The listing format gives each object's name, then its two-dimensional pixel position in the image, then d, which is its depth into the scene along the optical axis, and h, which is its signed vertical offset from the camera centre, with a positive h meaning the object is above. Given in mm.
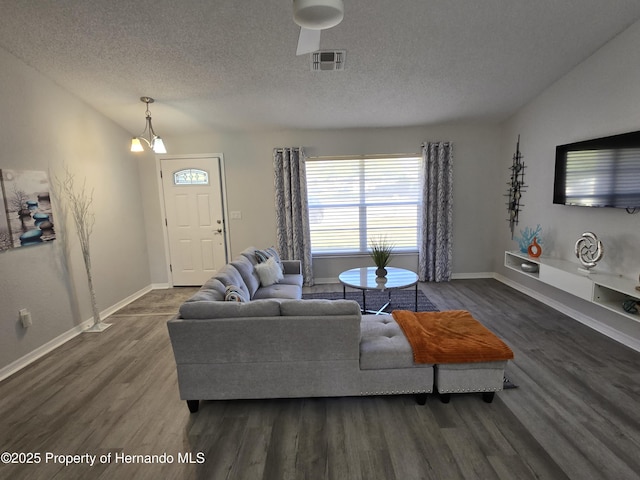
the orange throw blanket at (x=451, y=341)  2127 -972
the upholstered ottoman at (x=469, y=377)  2172 -1208
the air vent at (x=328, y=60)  3145 +1454
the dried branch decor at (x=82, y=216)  3664 -58
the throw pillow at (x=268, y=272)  3816 -797
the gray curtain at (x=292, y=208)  4980 -49
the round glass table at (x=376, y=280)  3396 -867
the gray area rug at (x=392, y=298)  4125 -1339
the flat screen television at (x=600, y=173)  2822 +225
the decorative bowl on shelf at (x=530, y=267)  3883 -851
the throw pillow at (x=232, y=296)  2461 -693
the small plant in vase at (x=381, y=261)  3641 -666
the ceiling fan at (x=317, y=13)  1537 +948
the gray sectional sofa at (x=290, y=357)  2133 -1029
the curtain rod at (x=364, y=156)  5070 +731
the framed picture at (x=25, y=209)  2879 +34
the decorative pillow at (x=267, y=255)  4020 -641
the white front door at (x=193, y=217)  5113 -154
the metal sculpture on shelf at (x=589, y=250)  3045 -530
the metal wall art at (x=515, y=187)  4570 +150
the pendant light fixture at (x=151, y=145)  3826 +798
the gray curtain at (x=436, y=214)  4969 -215
